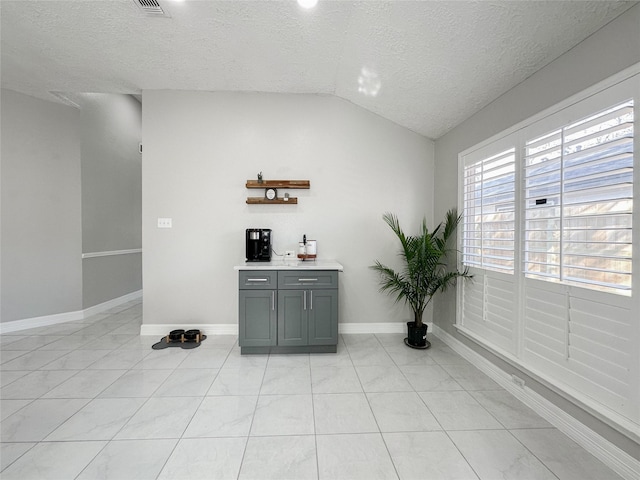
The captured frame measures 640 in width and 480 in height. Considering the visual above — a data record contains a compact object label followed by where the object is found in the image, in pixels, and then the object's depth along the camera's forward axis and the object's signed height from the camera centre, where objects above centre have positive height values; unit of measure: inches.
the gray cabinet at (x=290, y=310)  106.9 -29.4
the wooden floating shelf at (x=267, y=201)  126.6 +16.9
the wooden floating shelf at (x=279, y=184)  125.9 +24.8
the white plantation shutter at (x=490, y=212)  86.0 +8.5
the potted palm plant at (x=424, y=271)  111.1 -15.0
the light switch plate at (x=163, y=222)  127.6 +7.0
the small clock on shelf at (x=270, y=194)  126.5 +20.1
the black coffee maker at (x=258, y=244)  121.5 -3.4
